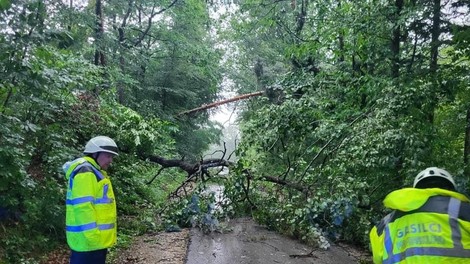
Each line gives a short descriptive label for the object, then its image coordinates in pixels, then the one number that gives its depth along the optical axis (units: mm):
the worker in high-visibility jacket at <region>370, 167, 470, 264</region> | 2373
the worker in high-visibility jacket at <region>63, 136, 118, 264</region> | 3844
